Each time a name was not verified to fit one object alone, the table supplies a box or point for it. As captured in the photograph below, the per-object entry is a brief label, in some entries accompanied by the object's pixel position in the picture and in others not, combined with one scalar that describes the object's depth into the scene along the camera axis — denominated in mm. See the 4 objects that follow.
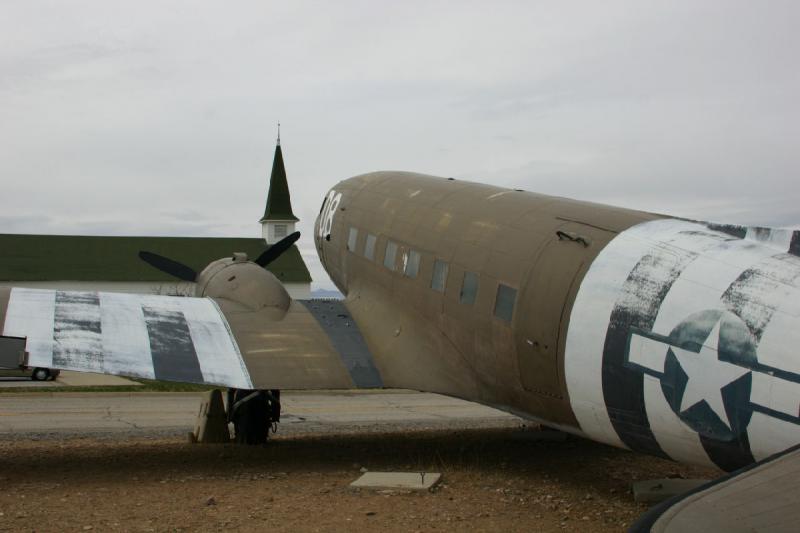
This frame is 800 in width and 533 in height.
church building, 66938
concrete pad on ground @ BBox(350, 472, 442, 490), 9992
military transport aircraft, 7750
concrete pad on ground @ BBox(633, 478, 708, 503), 9492
